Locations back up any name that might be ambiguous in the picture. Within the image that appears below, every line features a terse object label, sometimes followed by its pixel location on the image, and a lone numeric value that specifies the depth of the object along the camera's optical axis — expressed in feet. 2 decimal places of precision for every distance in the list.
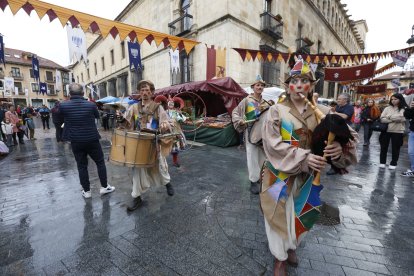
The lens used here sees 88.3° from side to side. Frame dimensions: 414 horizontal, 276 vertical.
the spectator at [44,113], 49.22
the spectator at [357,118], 32.84
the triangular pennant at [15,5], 12.71
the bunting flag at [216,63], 35.24
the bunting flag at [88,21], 13.17
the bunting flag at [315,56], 23.56
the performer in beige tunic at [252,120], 12.61
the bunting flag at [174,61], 36.80
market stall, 27.55
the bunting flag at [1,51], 25.48
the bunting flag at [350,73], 25.61
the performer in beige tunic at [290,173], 5.78
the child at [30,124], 35.27
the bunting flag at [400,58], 26.24
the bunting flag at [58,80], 70.97
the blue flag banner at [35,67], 54.29
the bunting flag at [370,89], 55.98
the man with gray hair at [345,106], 16.87
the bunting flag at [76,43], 29.64
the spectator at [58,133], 30.91
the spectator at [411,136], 14.64
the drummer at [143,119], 10.69
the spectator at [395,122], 16.20
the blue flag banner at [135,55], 33.07
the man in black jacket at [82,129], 11.26
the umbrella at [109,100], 55.13
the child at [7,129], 27.69
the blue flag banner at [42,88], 74.95
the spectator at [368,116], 25.13
